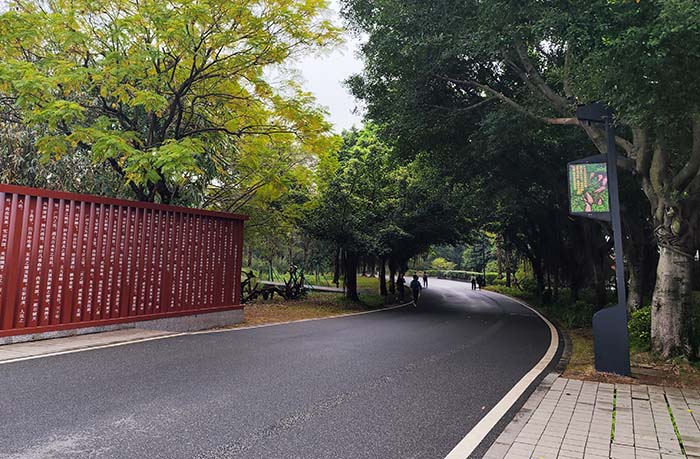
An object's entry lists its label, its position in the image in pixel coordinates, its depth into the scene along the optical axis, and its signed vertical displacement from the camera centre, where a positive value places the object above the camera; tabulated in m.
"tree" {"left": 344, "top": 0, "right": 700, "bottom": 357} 5.84 +3.40
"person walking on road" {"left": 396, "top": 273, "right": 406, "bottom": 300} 25.30 -1.15
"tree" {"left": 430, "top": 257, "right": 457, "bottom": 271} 67.75 +0.22
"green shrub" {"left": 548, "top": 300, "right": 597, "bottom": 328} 14.19 -1.65
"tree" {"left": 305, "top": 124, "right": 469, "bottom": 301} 18.02 +2.56
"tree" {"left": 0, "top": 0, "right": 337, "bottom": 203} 8.91 +4.32
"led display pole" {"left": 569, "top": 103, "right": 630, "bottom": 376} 6.61 +0.95
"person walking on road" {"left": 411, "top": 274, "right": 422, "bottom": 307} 21.95 -1.15
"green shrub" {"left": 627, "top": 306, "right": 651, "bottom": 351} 8.79 -1.25
